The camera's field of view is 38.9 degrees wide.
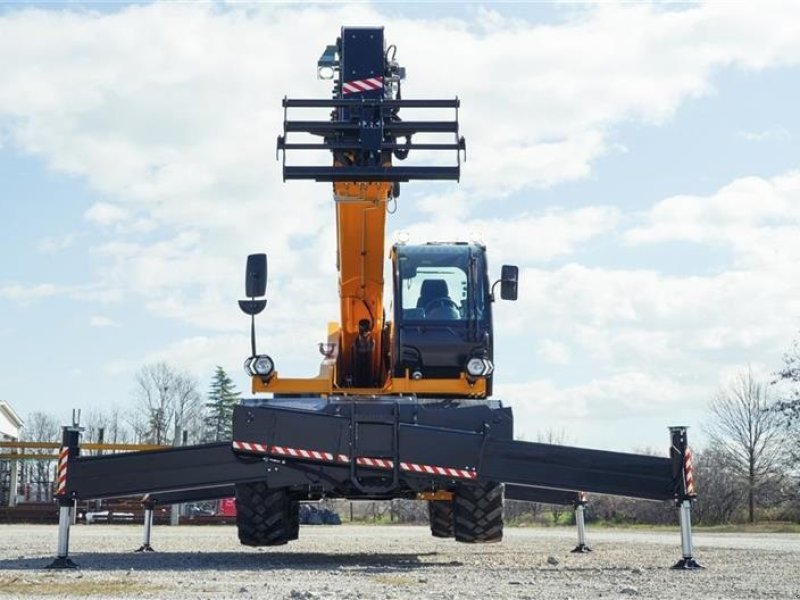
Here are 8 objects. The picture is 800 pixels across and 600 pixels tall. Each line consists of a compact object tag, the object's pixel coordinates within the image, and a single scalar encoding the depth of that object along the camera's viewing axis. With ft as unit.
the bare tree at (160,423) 201.46
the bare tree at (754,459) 139.54
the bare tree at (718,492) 134.92
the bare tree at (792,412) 137.18
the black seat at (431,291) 44.98
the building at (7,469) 108.06
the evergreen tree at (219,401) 200.39
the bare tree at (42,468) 133.69
